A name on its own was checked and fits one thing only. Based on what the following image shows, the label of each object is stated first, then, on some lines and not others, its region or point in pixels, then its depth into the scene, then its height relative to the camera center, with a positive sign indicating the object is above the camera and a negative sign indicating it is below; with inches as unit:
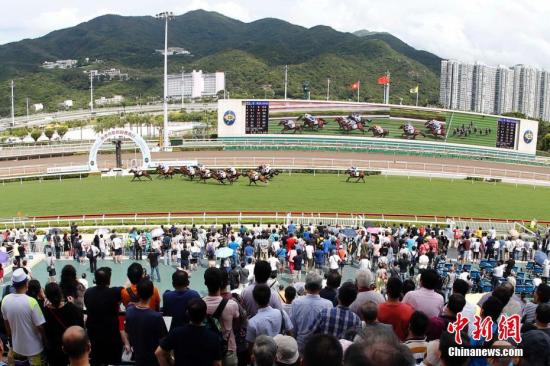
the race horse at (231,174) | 1407.5 -109.3
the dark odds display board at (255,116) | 2127.2 +53.7
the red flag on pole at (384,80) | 2544.3 +236.1
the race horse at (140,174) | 1451.8 -116.6
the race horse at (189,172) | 1456.7 -109.2
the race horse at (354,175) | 1517.6 -112.4
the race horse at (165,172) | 1482.5 -112.5
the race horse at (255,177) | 1385.3 -113.2
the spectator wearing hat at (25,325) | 230.5 -80.6
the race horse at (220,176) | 1398.9 -113.1
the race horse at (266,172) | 1439.5 -104.3
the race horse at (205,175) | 1424.7 -113.4
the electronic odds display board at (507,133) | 2164.1 +10.4
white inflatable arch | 1552.7 -38.0
